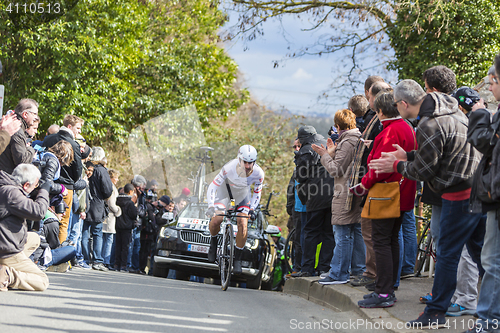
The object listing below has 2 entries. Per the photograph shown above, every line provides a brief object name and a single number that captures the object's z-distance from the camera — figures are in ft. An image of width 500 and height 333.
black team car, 67.36
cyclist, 54.85
